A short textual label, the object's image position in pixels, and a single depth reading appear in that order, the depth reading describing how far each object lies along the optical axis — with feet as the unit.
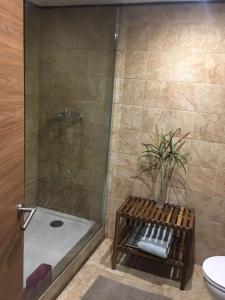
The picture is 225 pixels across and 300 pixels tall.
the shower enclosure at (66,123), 7.49
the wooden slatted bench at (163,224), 6.64
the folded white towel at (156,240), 6.72
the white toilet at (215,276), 5.22
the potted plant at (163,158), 7.25
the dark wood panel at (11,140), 3.09
